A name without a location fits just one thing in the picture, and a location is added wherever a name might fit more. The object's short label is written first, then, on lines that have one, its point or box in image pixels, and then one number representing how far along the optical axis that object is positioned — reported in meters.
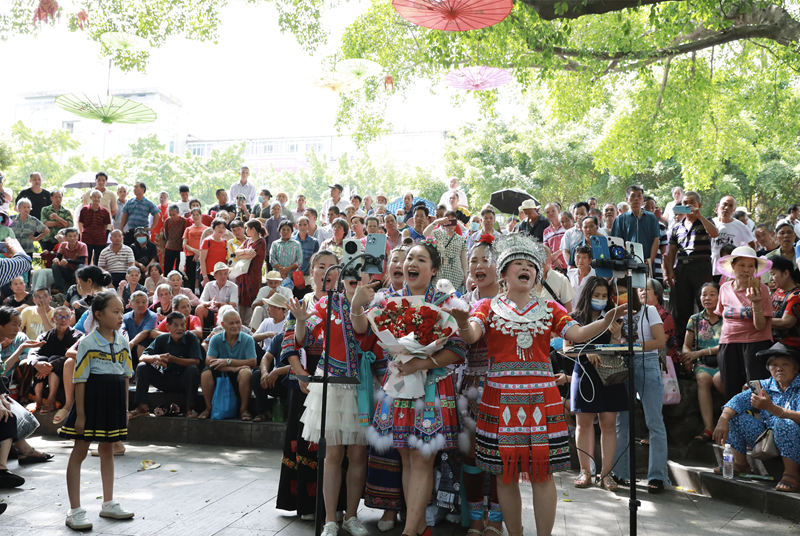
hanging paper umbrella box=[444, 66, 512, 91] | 10.86
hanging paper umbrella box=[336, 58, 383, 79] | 13.23
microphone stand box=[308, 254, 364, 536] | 3.64
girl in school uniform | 4.50
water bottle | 5.38
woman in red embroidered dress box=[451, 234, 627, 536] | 3.62
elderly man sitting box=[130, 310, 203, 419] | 7.55
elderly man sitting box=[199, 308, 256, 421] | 7.31
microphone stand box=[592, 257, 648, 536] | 3.44
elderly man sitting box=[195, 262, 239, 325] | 9.65
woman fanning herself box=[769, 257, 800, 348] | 5.99
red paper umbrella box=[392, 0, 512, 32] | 7.74
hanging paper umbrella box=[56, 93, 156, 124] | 11.77
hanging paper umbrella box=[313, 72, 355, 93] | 13.60
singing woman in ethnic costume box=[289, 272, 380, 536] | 4.09
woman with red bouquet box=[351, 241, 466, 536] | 3.82
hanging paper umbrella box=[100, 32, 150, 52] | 11.14
